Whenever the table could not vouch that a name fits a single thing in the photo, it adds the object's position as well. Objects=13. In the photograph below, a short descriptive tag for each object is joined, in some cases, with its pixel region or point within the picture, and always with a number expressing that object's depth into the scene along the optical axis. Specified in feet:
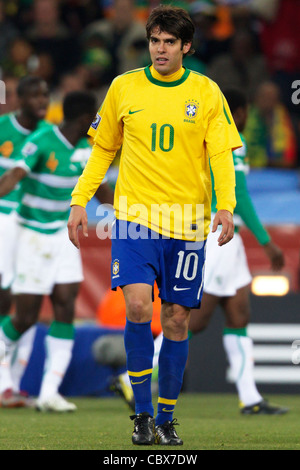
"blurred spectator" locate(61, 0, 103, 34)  47.06
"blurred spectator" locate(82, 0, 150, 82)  43.24
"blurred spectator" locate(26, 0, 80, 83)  44.75
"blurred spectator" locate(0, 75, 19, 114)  31.26
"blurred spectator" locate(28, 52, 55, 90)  43.11
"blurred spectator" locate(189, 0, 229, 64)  43.93
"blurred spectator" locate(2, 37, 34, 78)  42.68
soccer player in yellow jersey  16.42
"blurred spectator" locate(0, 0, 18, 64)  43.75
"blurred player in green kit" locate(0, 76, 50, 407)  25.61
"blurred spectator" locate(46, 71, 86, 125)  39.32
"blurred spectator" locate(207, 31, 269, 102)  42.75
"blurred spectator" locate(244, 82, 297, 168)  39.50
